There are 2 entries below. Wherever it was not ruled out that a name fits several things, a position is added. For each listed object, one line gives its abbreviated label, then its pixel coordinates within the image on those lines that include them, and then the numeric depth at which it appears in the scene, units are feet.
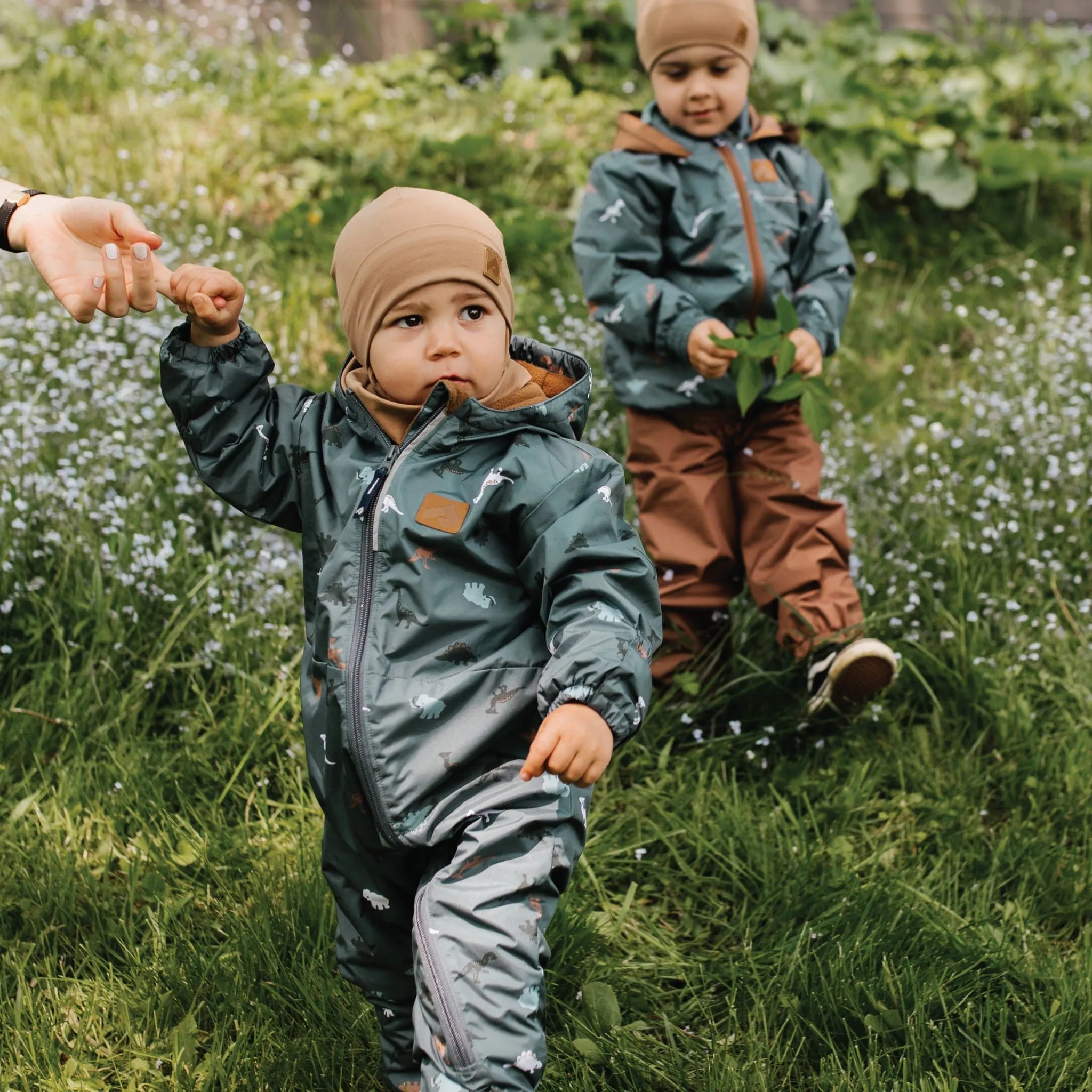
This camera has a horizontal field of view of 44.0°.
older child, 10.74
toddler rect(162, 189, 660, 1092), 6.17
